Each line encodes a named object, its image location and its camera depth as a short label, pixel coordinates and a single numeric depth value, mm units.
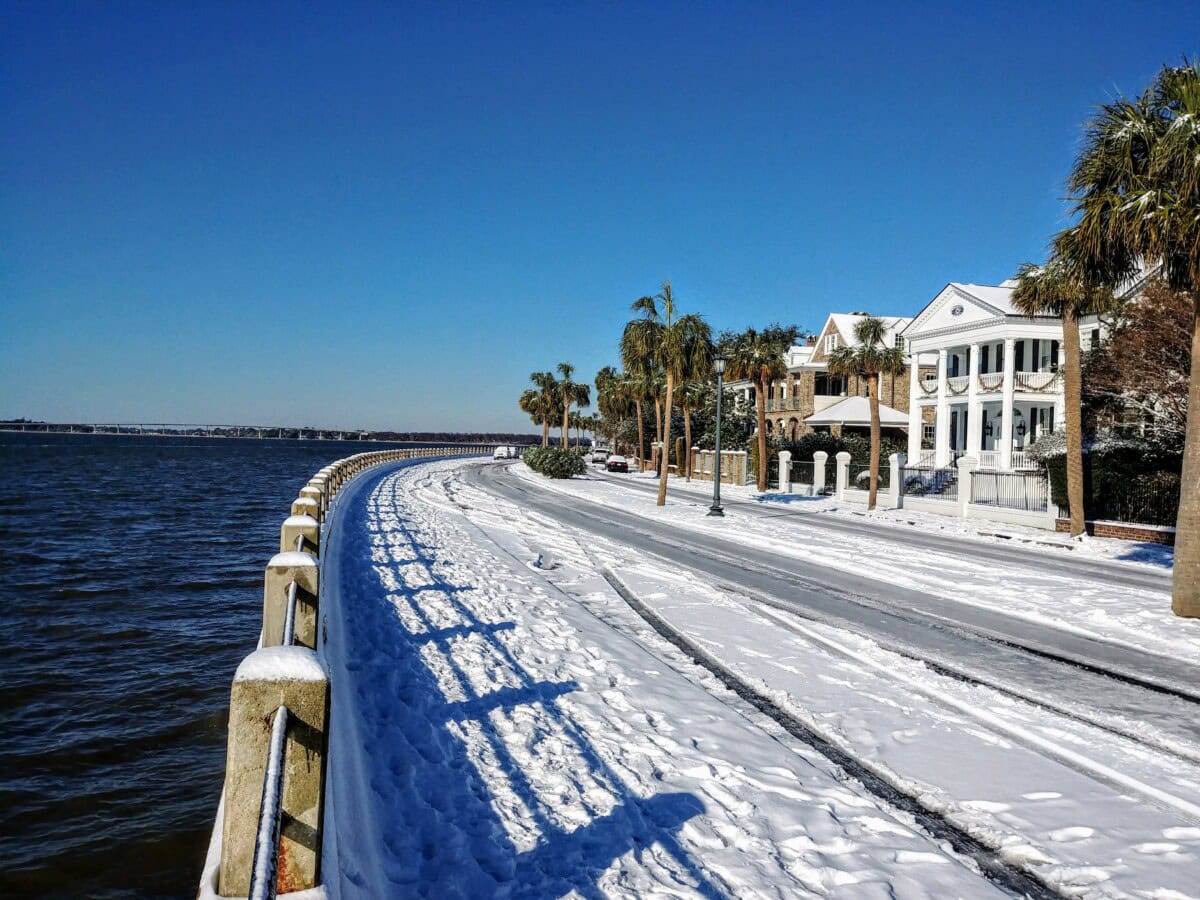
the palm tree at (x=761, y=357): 40156
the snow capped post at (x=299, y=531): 7646
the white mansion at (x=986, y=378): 35469
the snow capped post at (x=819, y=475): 37812
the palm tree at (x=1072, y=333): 21391
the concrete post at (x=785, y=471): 40000
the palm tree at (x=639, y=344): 31266
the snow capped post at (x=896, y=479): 30912
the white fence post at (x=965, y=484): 27188
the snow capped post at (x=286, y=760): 2822
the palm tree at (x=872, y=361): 31594
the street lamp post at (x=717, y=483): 25953
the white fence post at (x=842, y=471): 34562
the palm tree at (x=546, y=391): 83438
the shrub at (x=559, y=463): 49469
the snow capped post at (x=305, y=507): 10024
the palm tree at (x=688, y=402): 49031
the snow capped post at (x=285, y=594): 5508
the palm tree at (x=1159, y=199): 11469
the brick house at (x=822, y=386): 55406
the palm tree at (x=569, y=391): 80250
